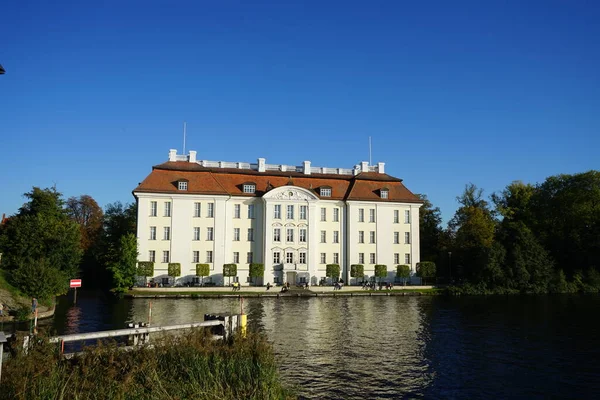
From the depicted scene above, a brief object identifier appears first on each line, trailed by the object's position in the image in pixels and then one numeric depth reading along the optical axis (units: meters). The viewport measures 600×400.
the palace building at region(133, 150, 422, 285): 57.88
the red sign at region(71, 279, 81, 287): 36.88
